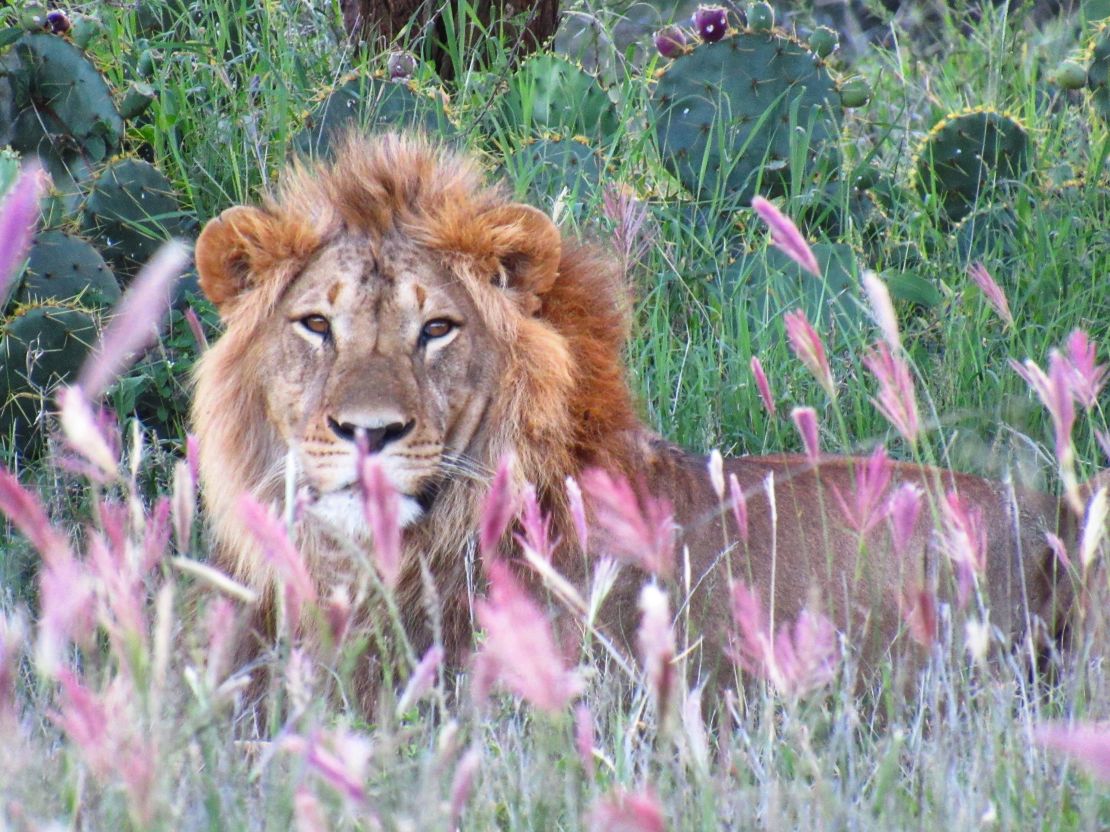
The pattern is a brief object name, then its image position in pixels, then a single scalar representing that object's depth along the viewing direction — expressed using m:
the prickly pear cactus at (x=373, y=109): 16.91
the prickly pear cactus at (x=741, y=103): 16.99
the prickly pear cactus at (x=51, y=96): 16.84
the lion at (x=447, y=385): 15.81
